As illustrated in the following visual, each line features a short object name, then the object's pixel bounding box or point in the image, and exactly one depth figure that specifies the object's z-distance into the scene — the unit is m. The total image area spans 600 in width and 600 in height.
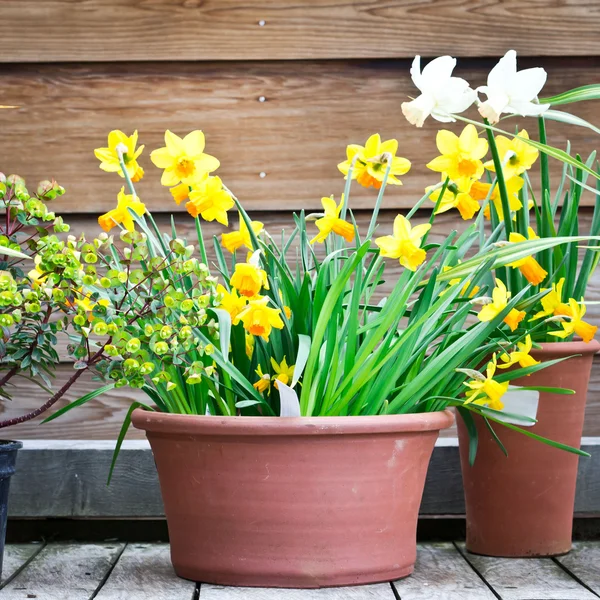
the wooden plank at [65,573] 1.95
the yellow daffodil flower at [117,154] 2.01
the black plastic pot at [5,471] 1.92
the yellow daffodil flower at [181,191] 2.01
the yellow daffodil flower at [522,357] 1.98
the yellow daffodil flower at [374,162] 2.02
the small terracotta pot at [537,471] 2.07
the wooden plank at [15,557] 2.02
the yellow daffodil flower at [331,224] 2.01
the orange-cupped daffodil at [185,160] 1.99
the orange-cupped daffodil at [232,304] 1.97
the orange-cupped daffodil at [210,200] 1.99
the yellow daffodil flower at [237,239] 2.01
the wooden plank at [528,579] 1.94
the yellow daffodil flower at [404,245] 1.92
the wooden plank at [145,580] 1.93
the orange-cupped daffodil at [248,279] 1.89
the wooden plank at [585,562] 2.00
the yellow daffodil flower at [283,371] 1.96
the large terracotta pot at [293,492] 1.92
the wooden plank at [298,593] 1.91
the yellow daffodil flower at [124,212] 1.99
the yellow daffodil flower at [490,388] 1.95
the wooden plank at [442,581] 1.94
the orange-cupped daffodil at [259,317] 1.89
